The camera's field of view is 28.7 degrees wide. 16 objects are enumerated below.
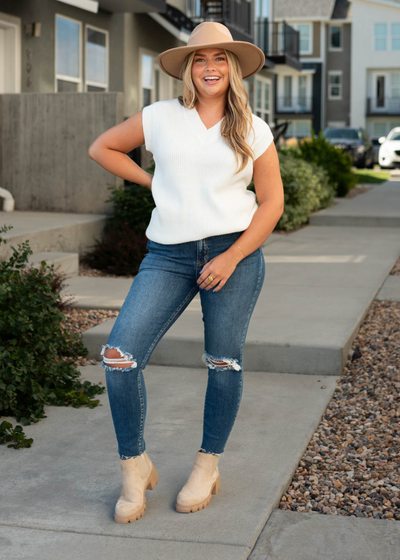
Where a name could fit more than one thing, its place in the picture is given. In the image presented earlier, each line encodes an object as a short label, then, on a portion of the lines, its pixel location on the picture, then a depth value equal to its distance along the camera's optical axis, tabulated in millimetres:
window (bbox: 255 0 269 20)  24984
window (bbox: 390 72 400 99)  50812
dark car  33594
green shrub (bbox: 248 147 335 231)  12258
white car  32500
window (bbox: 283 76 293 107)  50594
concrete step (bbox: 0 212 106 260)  7578
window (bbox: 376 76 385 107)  50812
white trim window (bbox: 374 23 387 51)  49469
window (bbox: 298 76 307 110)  50438
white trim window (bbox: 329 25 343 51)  50625
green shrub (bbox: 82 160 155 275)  8133
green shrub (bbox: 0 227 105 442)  4039
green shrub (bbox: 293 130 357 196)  17339
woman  2836
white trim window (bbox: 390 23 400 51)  49469
